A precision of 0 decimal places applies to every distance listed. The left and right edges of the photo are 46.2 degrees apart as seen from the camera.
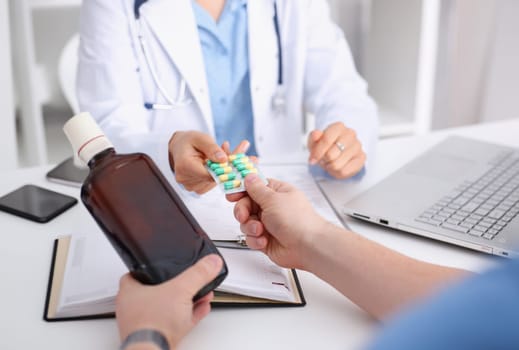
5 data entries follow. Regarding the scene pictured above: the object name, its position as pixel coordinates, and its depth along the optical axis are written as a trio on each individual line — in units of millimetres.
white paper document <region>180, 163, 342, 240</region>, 766
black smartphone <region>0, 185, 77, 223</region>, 833
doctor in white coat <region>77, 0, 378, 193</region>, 991
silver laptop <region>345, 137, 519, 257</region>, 744
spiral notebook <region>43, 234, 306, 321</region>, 625
